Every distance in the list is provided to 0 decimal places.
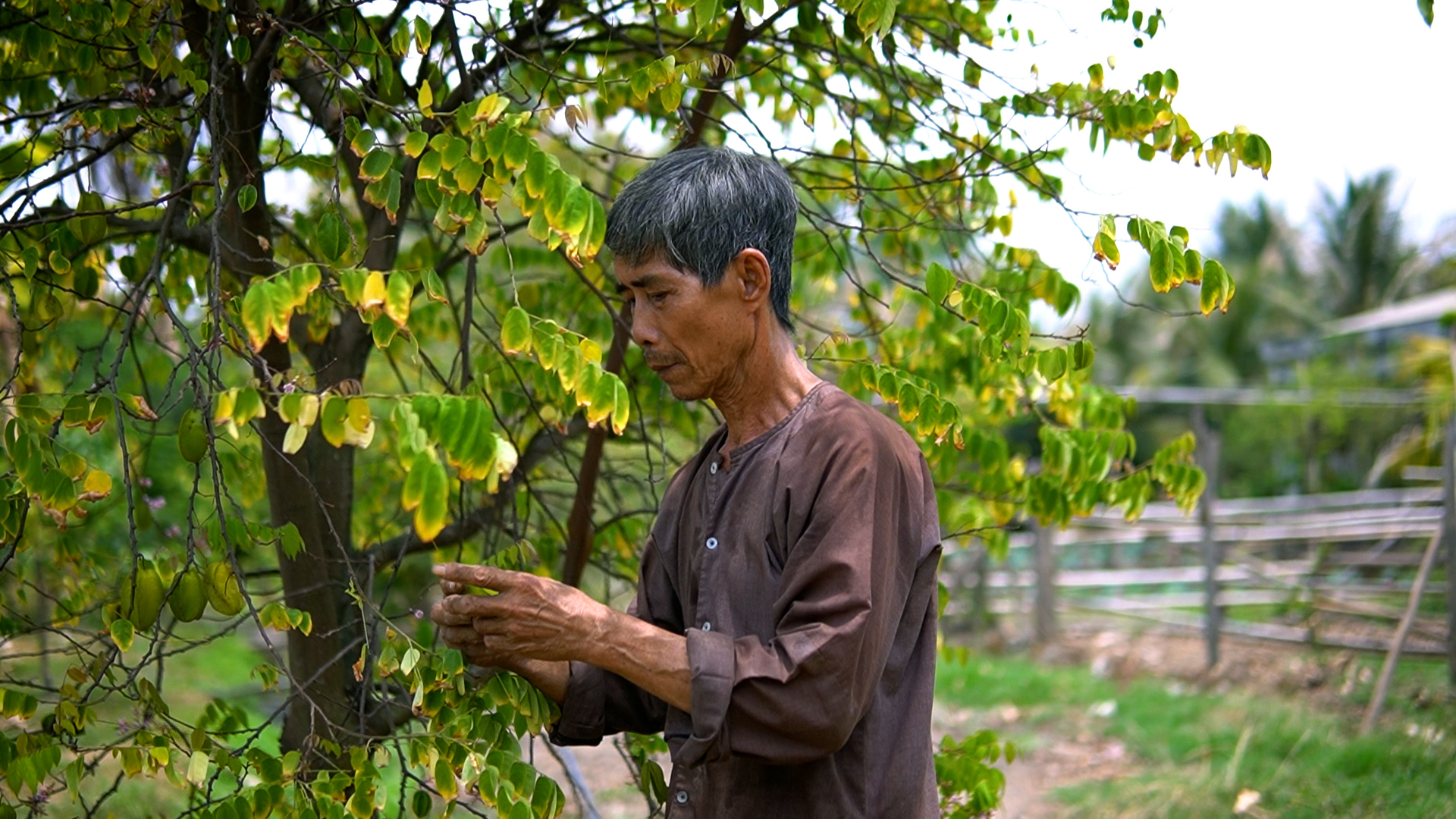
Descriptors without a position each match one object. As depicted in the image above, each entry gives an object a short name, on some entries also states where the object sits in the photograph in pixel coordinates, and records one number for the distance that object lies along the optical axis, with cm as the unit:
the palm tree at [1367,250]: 2234
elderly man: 165
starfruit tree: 175
